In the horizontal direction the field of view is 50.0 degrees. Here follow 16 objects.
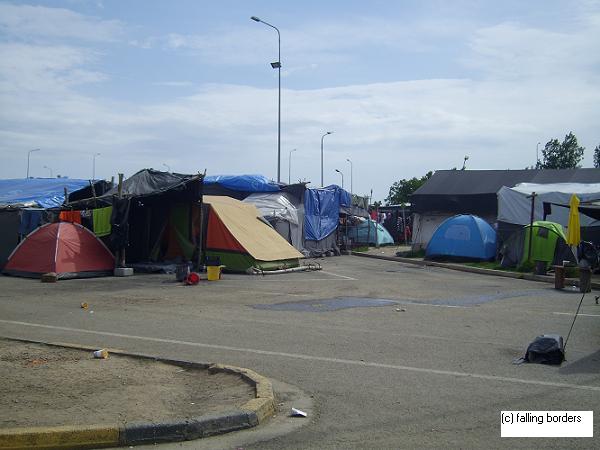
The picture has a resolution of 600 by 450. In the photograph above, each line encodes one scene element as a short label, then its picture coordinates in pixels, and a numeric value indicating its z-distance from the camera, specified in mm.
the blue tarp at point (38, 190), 24969
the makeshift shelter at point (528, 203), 28641
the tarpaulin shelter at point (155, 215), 21625
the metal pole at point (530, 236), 24728
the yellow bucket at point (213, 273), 20219
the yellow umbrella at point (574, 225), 12648
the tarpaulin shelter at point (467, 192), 38062
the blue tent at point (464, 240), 29031
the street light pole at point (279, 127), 33719
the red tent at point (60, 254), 19969
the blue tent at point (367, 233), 41194
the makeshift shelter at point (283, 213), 28844
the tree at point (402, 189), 68938
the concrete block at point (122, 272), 21250
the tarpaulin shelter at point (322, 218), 32406
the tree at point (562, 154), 58094
